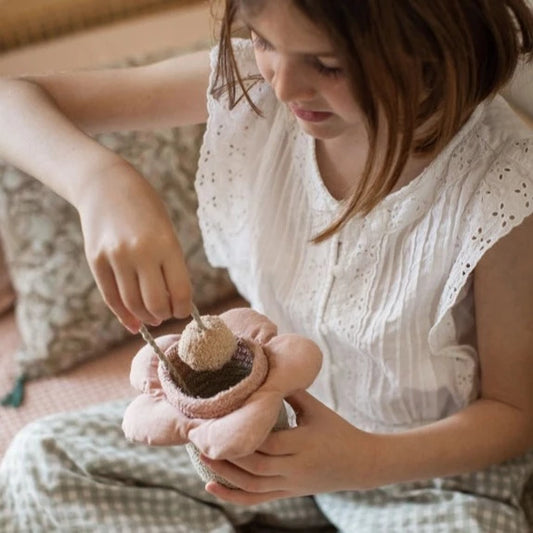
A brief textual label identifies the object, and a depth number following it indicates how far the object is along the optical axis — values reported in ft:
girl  2.11
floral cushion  4.01
